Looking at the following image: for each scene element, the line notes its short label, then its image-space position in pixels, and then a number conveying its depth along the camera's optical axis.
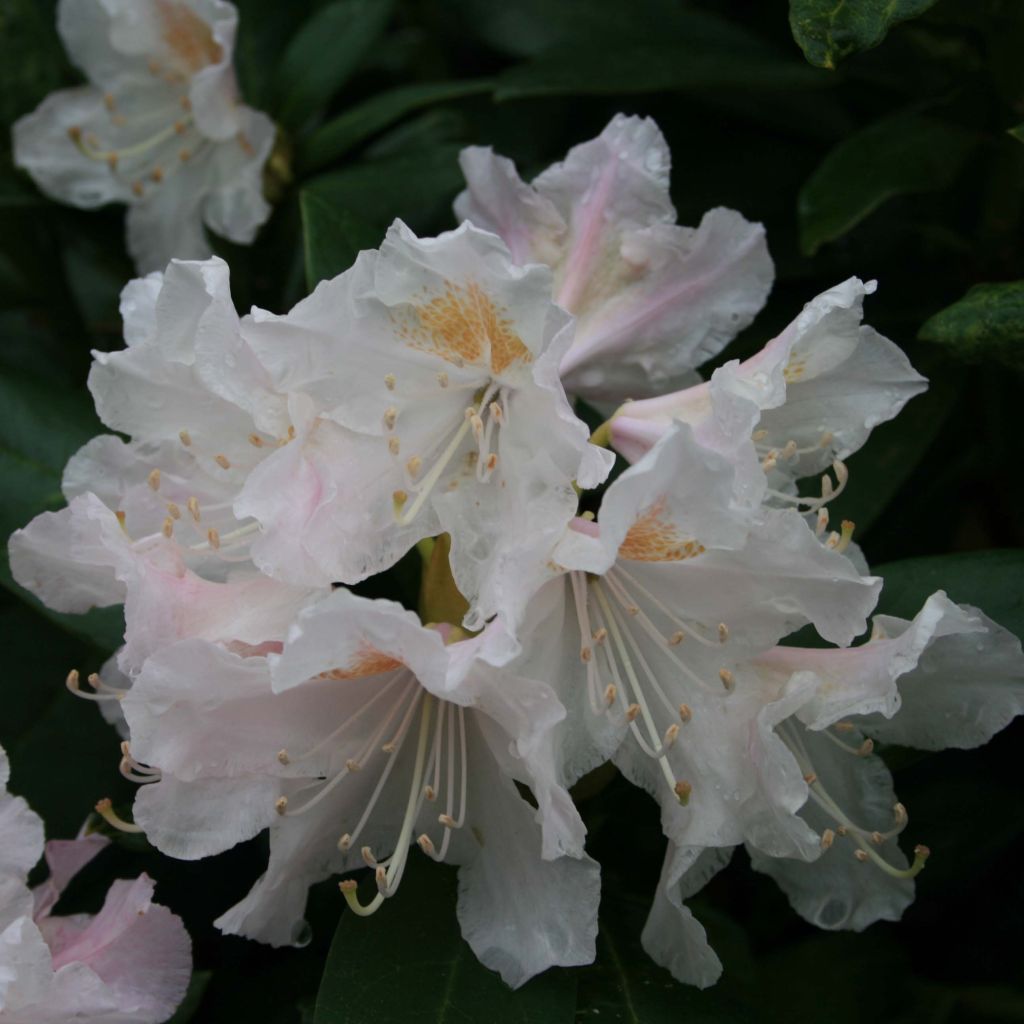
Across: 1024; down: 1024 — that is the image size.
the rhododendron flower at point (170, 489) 0.43
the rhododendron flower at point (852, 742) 0.42
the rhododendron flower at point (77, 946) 0.43
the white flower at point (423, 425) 0.42
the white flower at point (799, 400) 0.41
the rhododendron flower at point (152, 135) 0.57
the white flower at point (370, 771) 0.40
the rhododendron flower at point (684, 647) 0.42
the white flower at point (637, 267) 0.47
